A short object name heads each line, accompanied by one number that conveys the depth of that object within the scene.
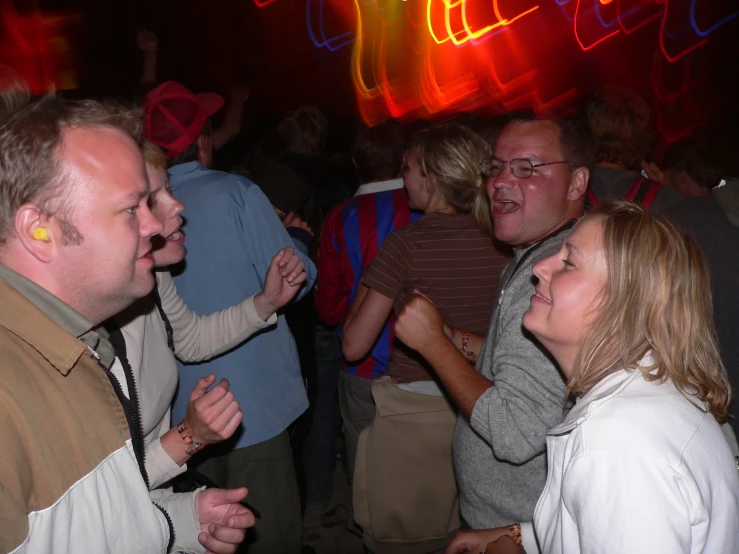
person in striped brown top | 2.79
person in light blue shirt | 2.78
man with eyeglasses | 1.90
